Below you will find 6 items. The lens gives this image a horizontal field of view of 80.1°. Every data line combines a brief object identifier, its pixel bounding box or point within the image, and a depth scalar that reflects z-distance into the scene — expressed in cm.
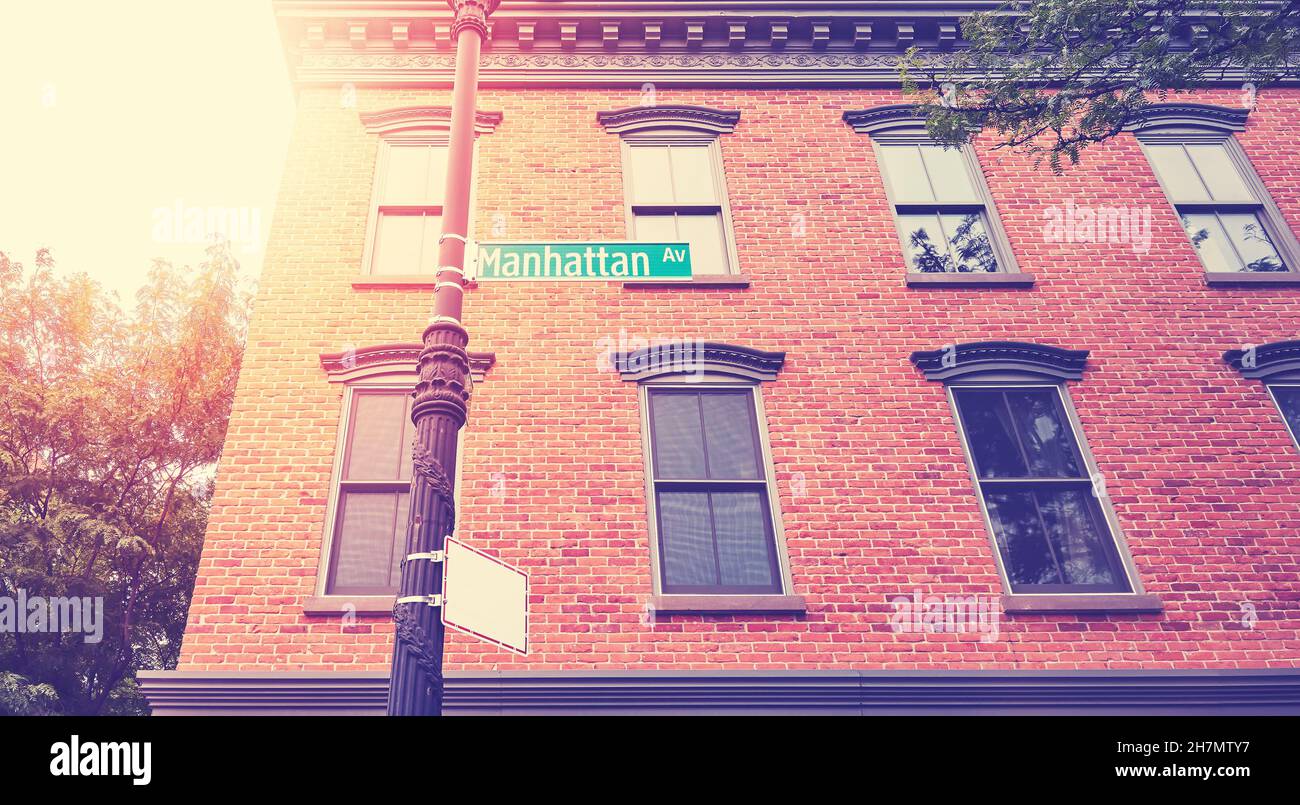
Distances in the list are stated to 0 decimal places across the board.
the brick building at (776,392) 633
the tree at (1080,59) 742
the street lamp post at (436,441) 321
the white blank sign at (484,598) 327
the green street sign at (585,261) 444
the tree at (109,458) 1138
